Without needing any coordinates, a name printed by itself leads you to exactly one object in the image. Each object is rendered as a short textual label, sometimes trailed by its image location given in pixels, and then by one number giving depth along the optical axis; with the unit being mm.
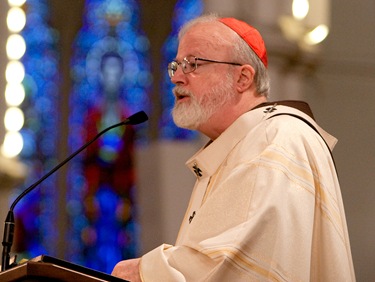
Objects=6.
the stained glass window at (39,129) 22625
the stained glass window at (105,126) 23078
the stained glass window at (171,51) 24156
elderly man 7879
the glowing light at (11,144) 19375
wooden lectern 6590
